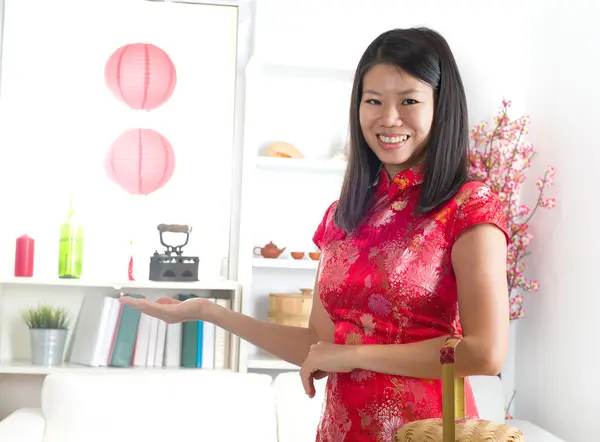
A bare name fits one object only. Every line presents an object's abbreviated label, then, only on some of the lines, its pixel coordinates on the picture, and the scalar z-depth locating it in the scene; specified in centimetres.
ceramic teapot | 348
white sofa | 265
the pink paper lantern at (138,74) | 359
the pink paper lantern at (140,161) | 360
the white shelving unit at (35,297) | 356
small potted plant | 334
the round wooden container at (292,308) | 336
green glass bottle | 342
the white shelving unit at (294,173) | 368
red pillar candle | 342
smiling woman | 108
